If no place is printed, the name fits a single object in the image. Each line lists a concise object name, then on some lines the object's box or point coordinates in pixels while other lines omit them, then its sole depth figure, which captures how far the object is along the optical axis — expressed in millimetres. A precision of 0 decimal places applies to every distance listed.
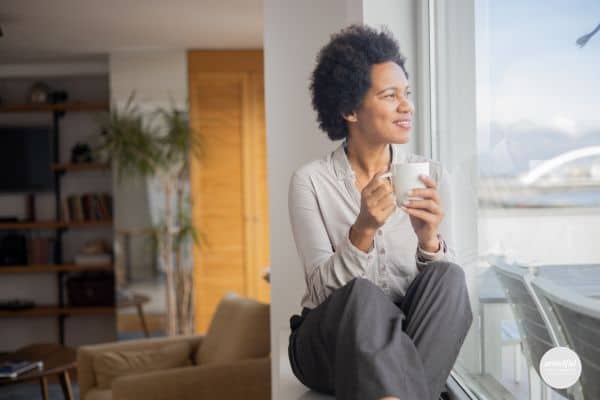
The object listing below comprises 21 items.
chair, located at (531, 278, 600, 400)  1196
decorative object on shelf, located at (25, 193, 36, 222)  6786
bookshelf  6594
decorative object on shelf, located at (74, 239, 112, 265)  6598
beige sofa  3236
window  1201
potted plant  6023
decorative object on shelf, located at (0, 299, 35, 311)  6742
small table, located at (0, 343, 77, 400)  4164
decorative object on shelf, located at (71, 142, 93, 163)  6621
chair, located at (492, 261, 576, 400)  1442
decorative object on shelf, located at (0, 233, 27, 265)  6703
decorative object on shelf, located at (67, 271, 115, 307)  6574
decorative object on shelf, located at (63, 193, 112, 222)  6617
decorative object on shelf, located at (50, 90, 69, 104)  6684
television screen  6750
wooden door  6336
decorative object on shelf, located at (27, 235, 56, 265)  6730
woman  1467
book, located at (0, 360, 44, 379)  4152
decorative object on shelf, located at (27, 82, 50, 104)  6660
